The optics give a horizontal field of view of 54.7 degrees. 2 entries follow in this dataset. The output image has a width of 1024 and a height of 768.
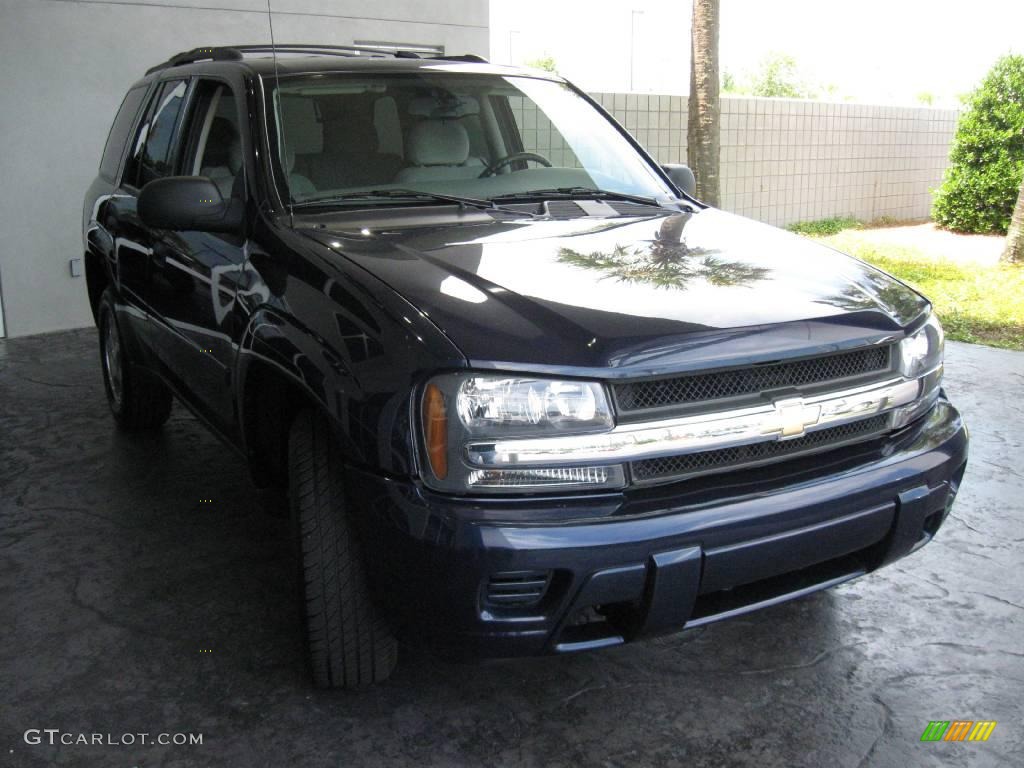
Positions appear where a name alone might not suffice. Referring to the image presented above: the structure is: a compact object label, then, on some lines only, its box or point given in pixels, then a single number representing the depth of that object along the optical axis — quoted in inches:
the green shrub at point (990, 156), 473.4
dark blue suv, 81.4
